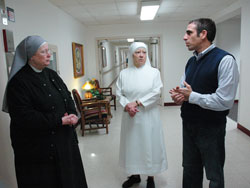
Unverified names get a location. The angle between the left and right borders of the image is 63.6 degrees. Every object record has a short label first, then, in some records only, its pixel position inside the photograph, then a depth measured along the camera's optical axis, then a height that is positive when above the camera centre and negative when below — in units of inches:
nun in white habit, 79.4 -21.3
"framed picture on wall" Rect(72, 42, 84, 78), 182.1 +8.5
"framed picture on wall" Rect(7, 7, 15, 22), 89.3 +25.3
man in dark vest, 53.6 -8.5
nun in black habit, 53.4 -14.0
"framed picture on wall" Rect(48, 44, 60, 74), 133.3 +6.9
